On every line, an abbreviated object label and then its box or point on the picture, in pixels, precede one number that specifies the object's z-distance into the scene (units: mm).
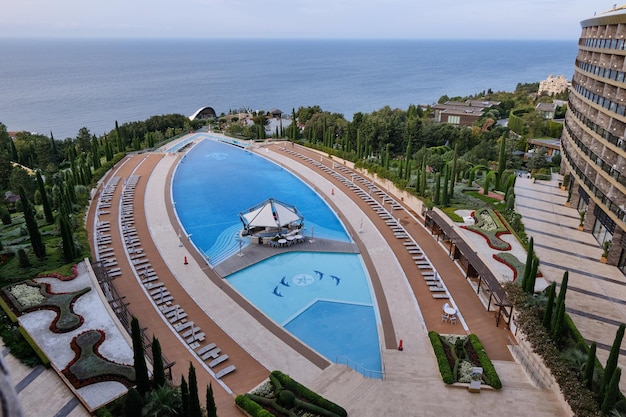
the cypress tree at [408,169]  49153
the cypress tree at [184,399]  17438
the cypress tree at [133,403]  17703
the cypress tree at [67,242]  29641
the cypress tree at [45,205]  36000
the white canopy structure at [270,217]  38875
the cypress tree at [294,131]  73581
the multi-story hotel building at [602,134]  32562
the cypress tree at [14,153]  63500
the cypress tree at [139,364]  18609
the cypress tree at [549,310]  23297
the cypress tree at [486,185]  43688
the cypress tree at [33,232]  30361
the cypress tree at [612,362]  18734
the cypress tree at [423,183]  44375
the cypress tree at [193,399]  16906
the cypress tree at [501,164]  45766
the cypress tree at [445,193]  40375
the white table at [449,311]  26859
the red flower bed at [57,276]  28531
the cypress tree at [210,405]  16562
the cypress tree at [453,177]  41288
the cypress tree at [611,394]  18125
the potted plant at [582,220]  38706
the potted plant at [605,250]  33062
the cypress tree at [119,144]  67375
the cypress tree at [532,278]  25734
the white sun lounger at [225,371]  22578
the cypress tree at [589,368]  19906
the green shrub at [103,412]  18031
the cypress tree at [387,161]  53372
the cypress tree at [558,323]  22641
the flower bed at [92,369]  20141
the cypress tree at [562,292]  22669
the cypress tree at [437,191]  40631
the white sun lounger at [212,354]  23828
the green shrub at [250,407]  19359
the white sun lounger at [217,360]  23297
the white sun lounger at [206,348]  24178
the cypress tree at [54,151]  66312
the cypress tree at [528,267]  26172
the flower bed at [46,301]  24094
